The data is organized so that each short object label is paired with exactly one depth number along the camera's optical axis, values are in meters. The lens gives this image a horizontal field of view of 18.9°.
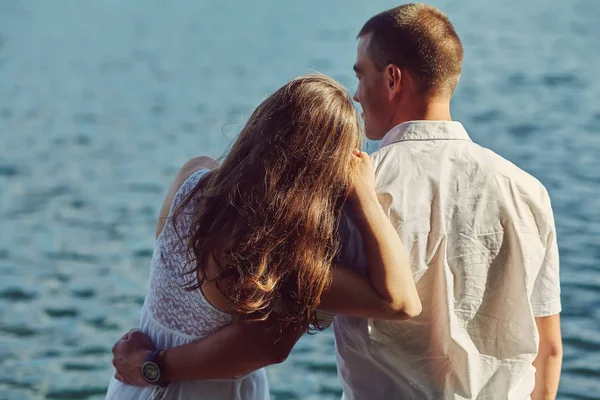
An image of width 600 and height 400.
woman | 3.31
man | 3.41
